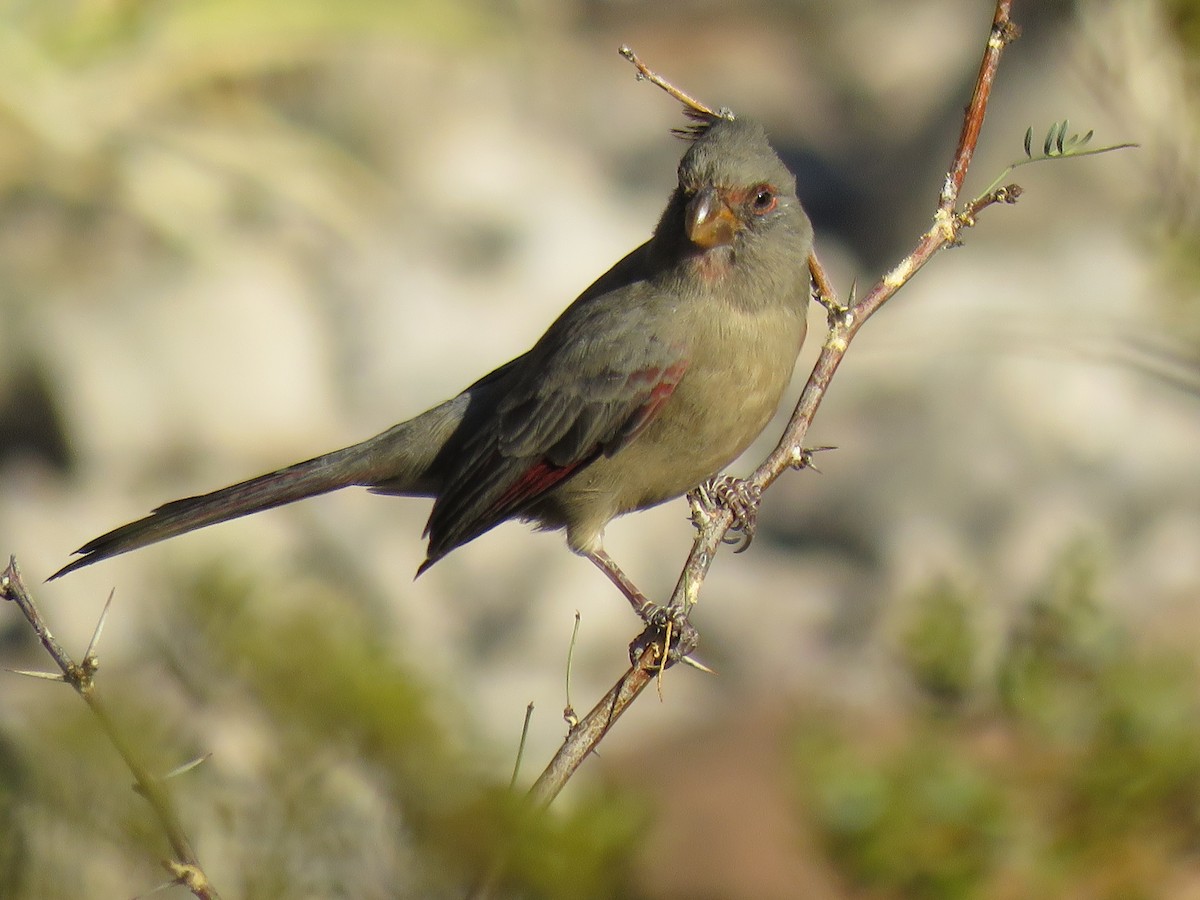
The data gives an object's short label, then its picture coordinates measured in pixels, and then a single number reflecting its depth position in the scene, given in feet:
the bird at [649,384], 27.58
